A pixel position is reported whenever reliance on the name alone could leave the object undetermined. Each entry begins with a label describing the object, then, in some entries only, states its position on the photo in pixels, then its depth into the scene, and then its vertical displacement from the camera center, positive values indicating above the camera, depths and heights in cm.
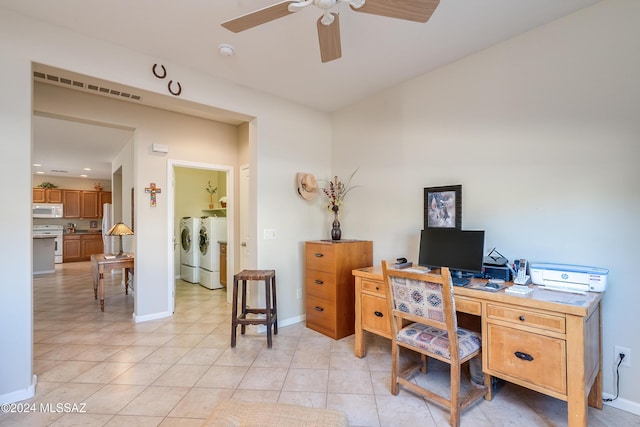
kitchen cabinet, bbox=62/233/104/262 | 880 -93
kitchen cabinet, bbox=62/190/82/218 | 890 +38
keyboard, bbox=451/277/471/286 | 213 -50
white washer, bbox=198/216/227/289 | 544 -59
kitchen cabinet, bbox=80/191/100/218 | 919 +35
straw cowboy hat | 362 +36
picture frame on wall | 264 +6
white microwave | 838 +16
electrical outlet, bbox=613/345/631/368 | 192 -92
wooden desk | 156 -73
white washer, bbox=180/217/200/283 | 586 -69
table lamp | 427 -22
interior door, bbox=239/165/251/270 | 436 +2
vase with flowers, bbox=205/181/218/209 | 667 +55
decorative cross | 377 +30
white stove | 844 -47
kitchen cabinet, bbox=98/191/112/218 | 944 +52
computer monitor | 231 -29
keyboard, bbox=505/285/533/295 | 184 -49
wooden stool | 293 -96
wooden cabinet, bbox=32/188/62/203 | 848 +59
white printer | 185 -42
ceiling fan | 152 +108
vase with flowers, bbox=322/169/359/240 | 362 +26
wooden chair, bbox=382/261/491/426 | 179 -82
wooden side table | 405 -68
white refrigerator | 707 -27
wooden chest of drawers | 312 -74
